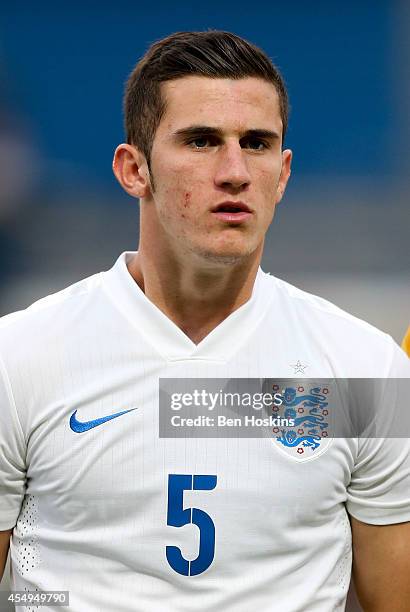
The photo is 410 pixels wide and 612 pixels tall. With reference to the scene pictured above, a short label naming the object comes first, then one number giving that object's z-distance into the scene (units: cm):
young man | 740
